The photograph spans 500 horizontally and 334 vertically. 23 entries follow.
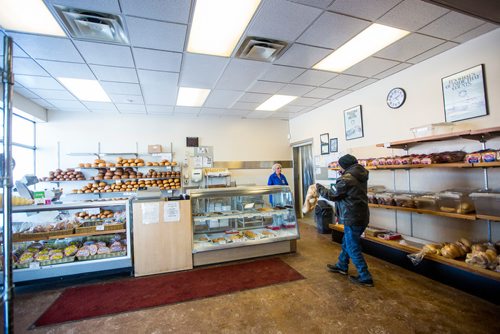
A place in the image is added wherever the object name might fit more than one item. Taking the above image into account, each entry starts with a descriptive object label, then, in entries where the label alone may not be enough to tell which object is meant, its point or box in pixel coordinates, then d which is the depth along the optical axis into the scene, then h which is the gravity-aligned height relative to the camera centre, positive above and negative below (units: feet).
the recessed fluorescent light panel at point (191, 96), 14.90 +5.41
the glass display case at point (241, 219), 11.59 -2.34
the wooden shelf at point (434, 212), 8.63 -1.80
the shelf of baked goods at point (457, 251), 8.05 -3.37
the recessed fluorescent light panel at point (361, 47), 9.19 +5.29
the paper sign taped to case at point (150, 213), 10.55 -1.45
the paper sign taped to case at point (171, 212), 10.81 -1.49
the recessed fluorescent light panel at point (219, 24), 7.50 +5.35
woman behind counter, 18.31 -0.27
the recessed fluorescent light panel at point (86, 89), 12.89 +5.43
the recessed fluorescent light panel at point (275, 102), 16.66 +5.33
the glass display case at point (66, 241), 9.52 -2.54
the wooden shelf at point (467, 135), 8.20 +1.19
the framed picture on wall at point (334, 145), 17.13 +1.96
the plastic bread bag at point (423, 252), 9.64 -3.39
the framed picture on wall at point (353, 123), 15.12 +3.13
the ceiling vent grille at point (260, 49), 9.49 +5.26
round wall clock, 12.44 +3.81
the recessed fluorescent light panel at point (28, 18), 7.22 +5.41
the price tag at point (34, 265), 9.52 -3.17
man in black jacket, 9.57 -1.42
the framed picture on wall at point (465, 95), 9.41 +2.94
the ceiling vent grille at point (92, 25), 7.62 +5.36
